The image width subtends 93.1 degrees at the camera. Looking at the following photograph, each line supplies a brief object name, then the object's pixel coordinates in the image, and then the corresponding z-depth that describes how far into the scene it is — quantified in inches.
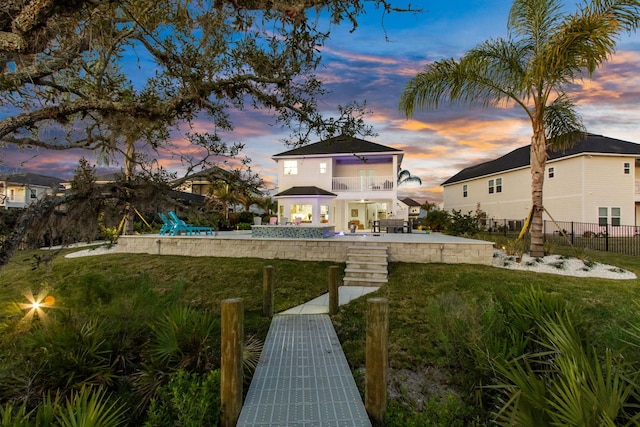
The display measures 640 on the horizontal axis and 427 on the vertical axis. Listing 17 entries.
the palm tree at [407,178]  1642.5
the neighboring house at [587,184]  840.9
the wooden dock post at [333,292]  285.7
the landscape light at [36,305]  205.9
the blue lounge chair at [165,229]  614.8
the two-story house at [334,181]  874.8
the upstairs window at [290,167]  945.5
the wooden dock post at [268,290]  286.2
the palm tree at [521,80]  411.2
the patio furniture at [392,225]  803.4
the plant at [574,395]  80.8
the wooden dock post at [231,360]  143.2
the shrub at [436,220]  997.8
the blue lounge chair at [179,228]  605.9
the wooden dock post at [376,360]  144.6
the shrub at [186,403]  137.1
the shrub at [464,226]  679.3
